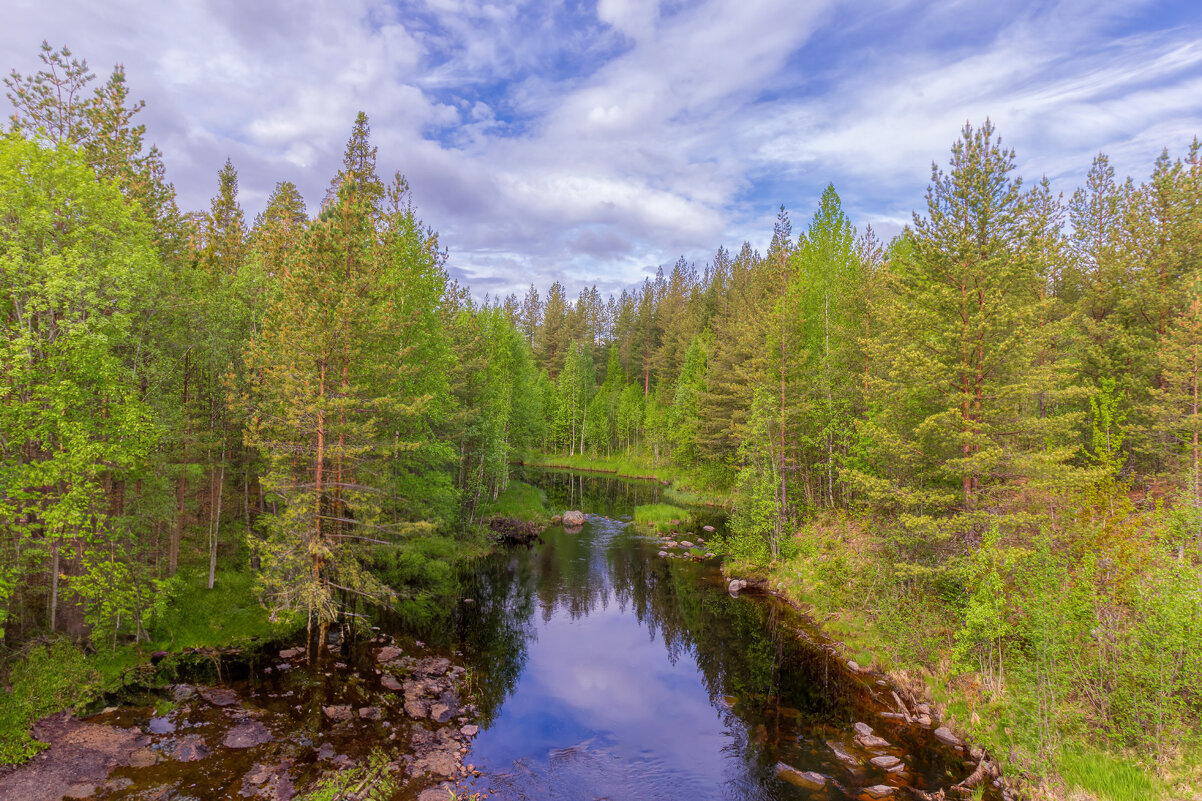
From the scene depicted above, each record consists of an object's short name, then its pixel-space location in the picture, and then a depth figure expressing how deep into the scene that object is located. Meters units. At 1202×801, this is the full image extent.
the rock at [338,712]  15.65
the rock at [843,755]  14.54
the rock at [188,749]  13.22
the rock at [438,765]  13.45
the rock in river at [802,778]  13.62
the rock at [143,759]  12.82
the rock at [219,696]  16.10
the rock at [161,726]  14.29
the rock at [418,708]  16.12
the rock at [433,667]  19.22
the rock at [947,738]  15.14
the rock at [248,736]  13.98
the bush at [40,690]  12.72
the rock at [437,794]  12.40
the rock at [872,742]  15.27
